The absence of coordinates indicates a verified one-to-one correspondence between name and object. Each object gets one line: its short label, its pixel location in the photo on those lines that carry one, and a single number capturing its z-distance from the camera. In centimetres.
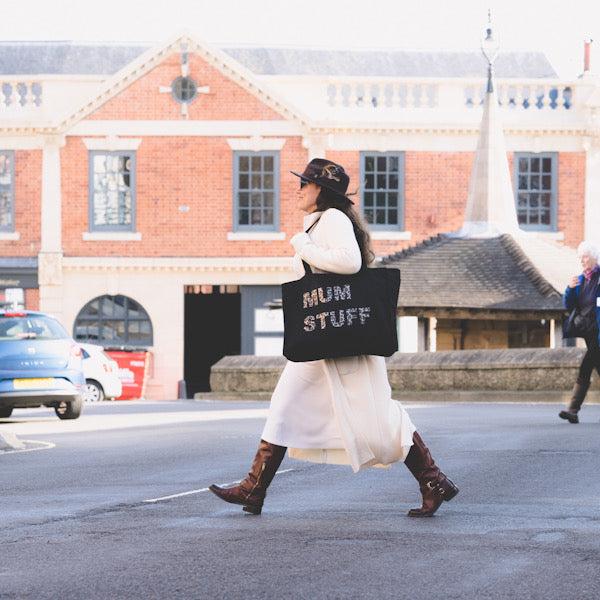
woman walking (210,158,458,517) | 805
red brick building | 4066
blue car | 1992
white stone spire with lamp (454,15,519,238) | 3212
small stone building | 2942
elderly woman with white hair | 1596
